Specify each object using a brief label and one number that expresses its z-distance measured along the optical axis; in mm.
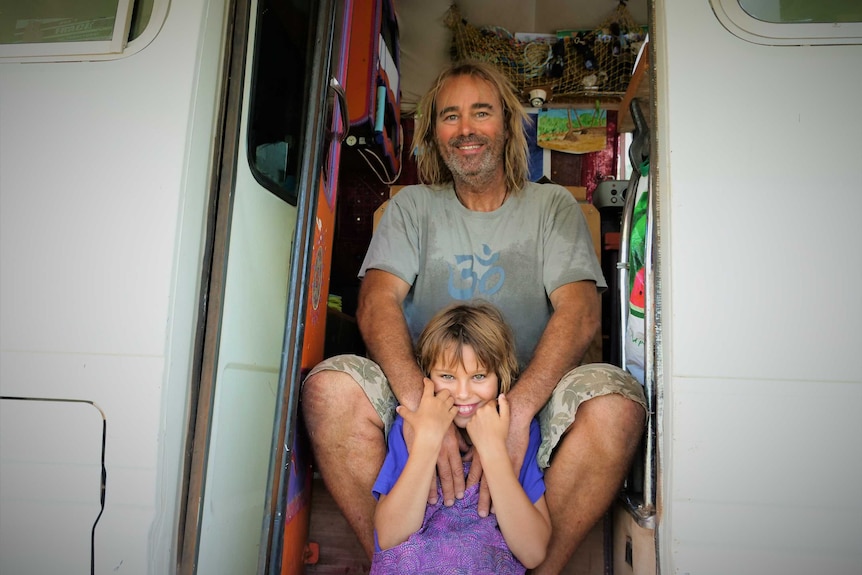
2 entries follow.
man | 1614
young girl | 1500
